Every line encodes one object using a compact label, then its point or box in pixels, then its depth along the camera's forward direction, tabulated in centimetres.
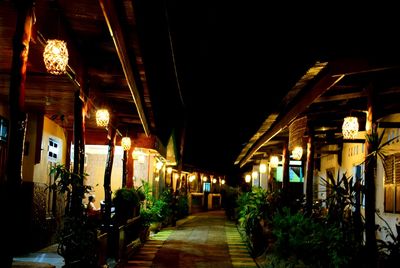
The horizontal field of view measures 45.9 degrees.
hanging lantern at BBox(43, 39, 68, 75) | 784
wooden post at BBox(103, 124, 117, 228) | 1453
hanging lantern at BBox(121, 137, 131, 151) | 1861
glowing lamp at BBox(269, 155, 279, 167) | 2398
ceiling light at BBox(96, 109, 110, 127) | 1346
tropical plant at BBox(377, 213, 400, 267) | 812
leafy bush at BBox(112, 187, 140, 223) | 1616
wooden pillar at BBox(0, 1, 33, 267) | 552
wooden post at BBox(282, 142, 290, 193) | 1852
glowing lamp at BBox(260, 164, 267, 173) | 2846
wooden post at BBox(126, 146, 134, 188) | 2053
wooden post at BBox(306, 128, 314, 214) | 1525
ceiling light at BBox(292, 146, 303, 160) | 1703
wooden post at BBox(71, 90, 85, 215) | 1061
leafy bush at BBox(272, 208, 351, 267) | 946
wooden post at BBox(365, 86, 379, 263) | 907
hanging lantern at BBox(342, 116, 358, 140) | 1245
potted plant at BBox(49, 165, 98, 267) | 941
